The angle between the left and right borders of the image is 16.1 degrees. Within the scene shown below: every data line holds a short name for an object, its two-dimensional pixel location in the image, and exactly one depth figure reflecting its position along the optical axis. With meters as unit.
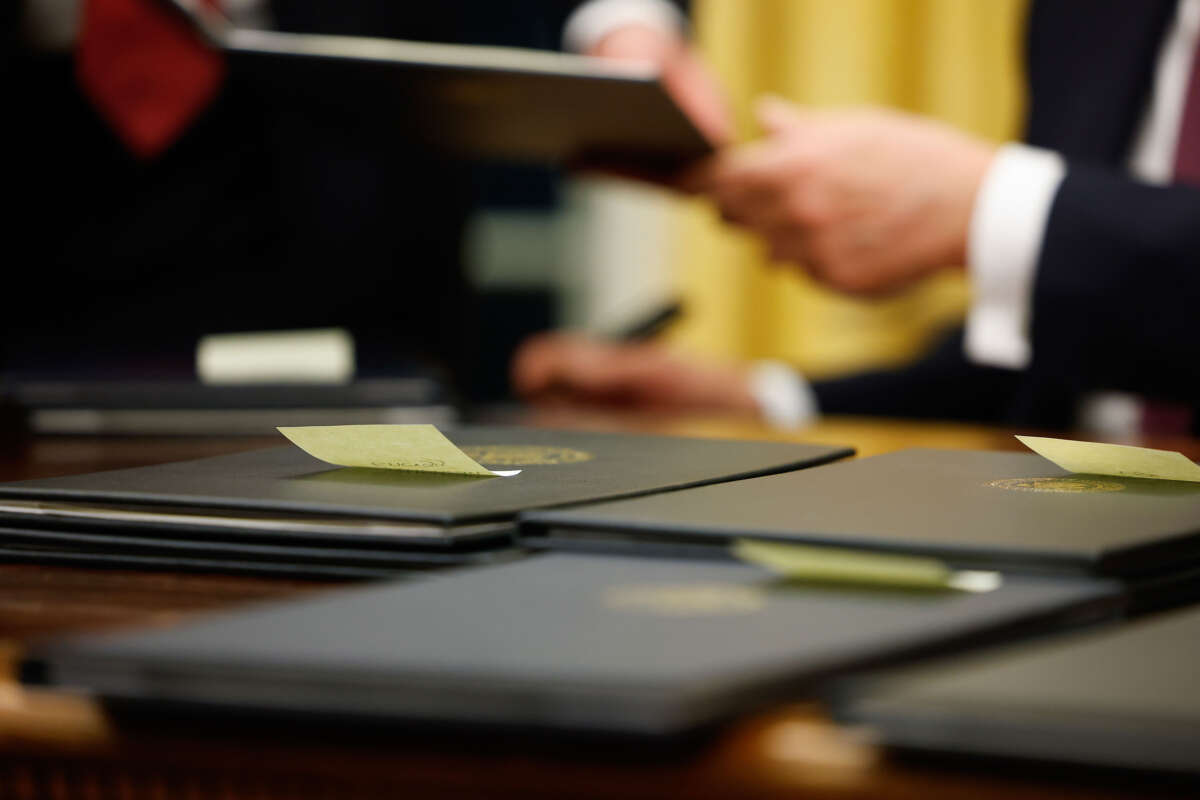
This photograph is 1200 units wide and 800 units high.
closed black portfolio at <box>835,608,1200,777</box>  1.45
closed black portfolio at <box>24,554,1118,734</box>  1.47
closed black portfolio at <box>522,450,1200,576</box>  1.62
